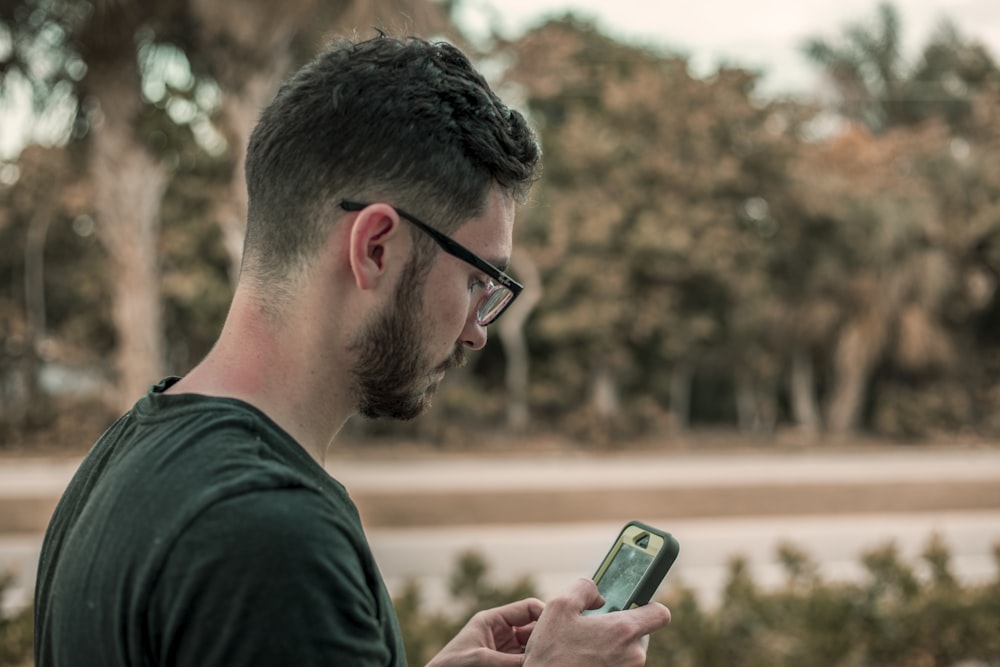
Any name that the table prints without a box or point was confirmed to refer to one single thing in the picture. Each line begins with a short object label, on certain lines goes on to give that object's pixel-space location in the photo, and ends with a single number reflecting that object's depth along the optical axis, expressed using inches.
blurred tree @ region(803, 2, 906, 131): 1280.8
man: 37.6
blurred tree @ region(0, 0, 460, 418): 305.3
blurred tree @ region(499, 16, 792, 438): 816.3
